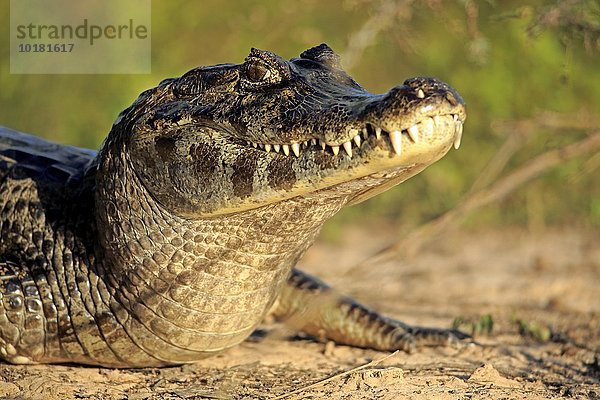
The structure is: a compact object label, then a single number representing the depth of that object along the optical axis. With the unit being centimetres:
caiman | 541
